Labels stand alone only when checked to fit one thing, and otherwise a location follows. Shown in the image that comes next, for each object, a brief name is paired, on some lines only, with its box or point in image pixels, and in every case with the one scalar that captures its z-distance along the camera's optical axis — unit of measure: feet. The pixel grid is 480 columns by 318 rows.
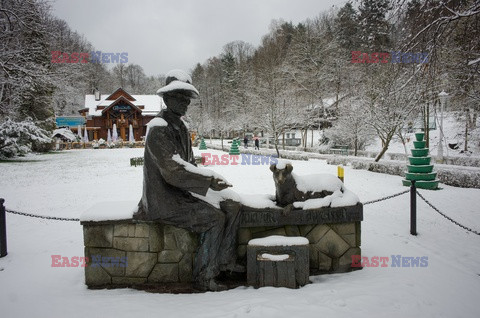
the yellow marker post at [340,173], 13.54
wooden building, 142.61
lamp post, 47.85
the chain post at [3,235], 14.57
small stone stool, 10.36
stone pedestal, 10.89
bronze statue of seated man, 10.16
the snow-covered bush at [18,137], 62.23
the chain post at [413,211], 16.98
